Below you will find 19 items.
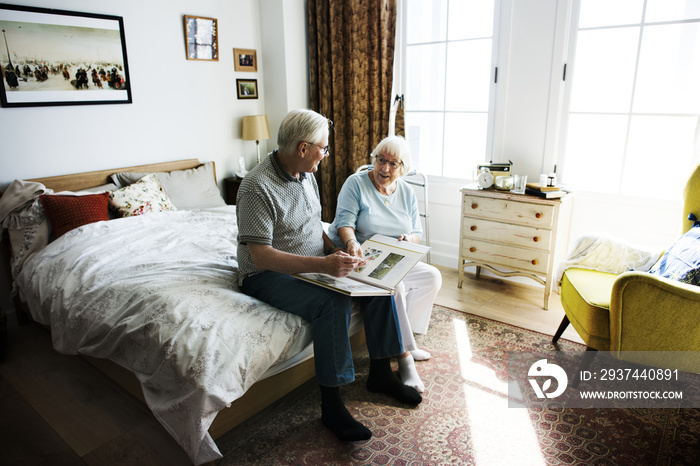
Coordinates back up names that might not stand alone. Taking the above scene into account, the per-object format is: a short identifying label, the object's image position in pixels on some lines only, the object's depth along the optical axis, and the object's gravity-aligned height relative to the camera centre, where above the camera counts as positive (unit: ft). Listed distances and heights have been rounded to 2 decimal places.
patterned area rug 5.72 -4.11
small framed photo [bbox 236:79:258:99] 12.80 +0.71
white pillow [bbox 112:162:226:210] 10.37 -1.65
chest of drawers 9.36 -2.48
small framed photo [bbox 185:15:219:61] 11.41 +1.88
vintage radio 10.00 -1.20
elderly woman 7.79 -1.67
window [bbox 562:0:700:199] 8.80 +0.28
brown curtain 11.89 +1.01
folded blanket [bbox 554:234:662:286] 7.74 -2.41
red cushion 8.63 -1.74
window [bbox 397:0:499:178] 10.96 +0.77
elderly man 5.98 -1.96
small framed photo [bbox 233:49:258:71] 12.62 +1.46
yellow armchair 5.69 -2.69
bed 5.24 -2.49
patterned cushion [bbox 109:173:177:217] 9.61 -1.72
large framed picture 8.75 +1.14
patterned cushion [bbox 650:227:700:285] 6.12 -2.05
